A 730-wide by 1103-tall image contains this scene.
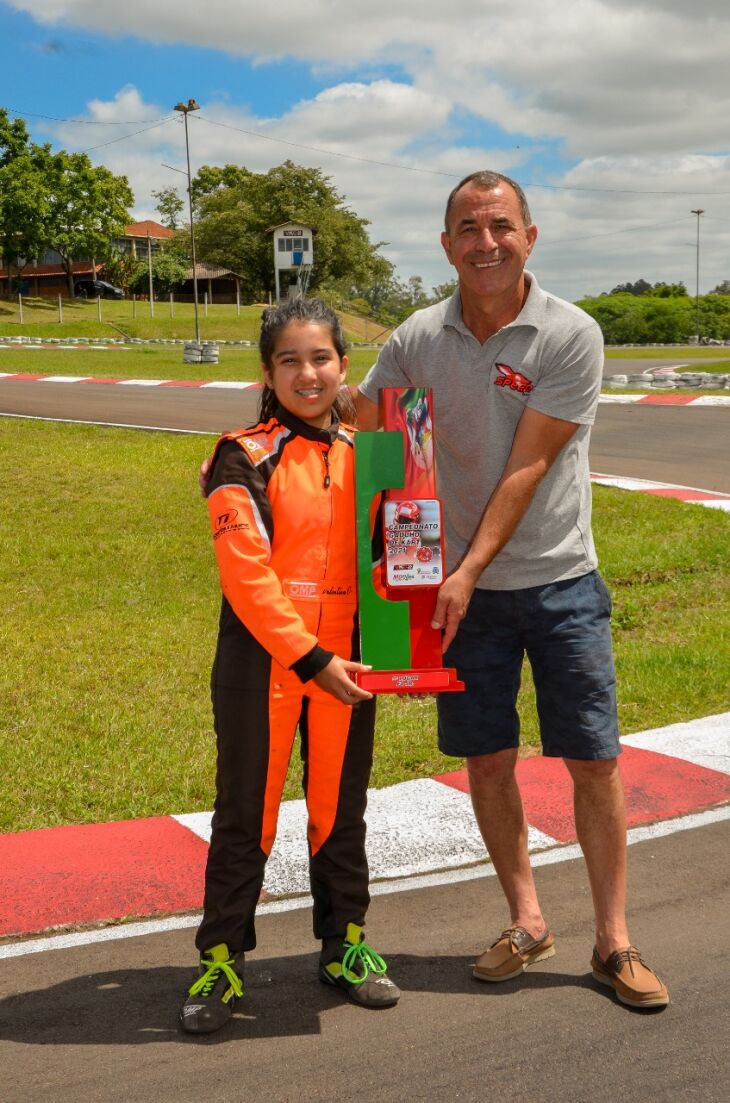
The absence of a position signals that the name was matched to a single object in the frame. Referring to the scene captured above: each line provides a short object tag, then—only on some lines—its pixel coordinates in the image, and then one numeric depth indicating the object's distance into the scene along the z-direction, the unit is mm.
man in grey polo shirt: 3174
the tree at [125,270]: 78500
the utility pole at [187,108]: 40969
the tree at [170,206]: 88938
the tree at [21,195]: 68562
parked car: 79938
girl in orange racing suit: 2986
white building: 40531
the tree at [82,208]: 71000
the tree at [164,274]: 77188
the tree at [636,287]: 143562
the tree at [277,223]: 77062
